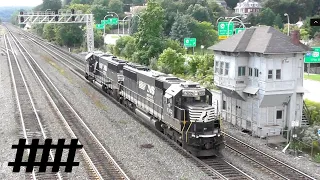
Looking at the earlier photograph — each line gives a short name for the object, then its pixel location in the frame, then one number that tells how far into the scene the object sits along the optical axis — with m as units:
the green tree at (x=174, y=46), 55.46
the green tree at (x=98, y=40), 94.38
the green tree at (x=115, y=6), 141.50
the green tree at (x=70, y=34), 94.00
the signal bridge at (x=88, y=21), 64.11
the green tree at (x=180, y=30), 78.09
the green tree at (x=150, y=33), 52.72
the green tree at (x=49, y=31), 109.54
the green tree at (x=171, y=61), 46.99
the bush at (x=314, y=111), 28.64
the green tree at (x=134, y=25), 87.53
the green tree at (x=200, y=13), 104.38
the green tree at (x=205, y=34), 85.44
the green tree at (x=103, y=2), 150.12
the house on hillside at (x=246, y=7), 155.75
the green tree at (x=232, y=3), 174.02
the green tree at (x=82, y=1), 176.90
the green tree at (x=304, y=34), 78.31
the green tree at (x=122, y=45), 66.26
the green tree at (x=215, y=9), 122.04
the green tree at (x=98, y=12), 125.94
